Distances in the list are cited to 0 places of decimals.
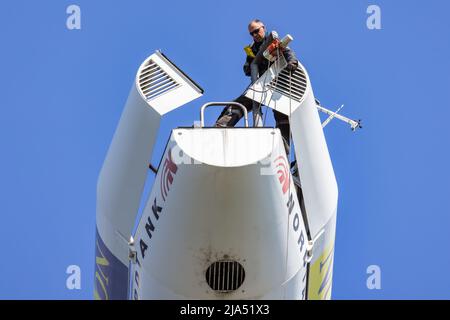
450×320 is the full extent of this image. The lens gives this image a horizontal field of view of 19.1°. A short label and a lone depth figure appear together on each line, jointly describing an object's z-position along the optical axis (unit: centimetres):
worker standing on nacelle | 2594
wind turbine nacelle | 2262
